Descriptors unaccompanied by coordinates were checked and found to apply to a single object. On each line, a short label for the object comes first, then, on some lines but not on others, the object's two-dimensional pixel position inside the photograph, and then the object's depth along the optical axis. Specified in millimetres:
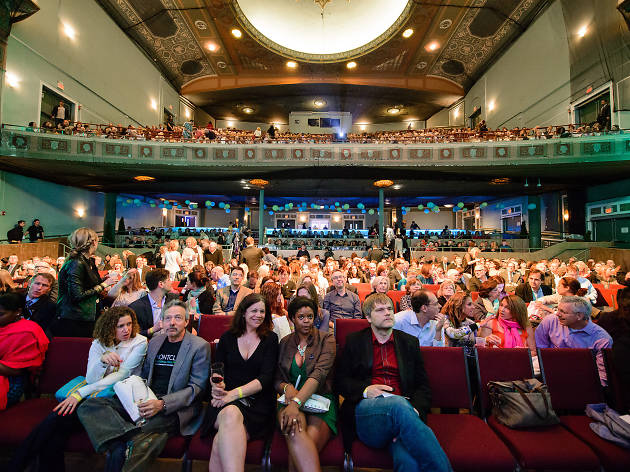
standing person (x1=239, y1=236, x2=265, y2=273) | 6289
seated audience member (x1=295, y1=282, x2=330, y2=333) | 3221
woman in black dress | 1828
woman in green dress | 1809
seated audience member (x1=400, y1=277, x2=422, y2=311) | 3623
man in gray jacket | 1844
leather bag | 1982
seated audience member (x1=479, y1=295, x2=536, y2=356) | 2742
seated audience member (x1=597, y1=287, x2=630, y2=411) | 2067
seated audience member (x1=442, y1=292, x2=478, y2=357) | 2523
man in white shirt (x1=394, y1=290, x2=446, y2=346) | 2723
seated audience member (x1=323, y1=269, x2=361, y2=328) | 3896
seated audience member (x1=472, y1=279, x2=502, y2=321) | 3344
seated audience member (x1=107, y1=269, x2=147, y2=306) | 3014
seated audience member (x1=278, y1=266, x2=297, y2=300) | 4504
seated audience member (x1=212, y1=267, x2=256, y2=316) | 3678
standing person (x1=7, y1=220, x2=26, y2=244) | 10164
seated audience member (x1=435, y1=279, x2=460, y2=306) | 3680
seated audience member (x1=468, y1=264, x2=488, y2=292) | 4801
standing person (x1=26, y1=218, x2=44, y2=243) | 10930
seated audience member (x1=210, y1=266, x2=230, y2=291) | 4508
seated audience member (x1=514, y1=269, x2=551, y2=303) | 4336
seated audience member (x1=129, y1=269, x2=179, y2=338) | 2957
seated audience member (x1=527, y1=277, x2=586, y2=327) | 3478
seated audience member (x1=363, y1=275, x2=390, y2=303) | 3902
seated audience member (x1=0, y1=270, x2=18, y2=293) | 3223
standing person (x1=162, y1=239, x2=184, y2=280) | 5664
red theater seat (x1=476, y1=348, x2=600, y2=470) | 1798
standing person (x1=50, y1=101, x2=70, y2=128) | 11359
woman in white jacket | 1862
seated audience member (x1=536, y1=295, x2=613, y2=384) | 2443
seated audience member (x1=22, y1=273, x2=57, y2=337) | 2736
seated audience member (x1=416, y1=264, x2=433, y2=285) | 5953
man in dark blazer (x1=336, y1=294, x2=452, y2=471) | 1747
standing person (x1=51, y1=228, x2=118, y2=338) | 2611
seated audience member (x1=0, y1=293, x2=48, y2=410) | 2142
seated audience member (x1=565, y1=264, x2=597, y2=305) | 4520
